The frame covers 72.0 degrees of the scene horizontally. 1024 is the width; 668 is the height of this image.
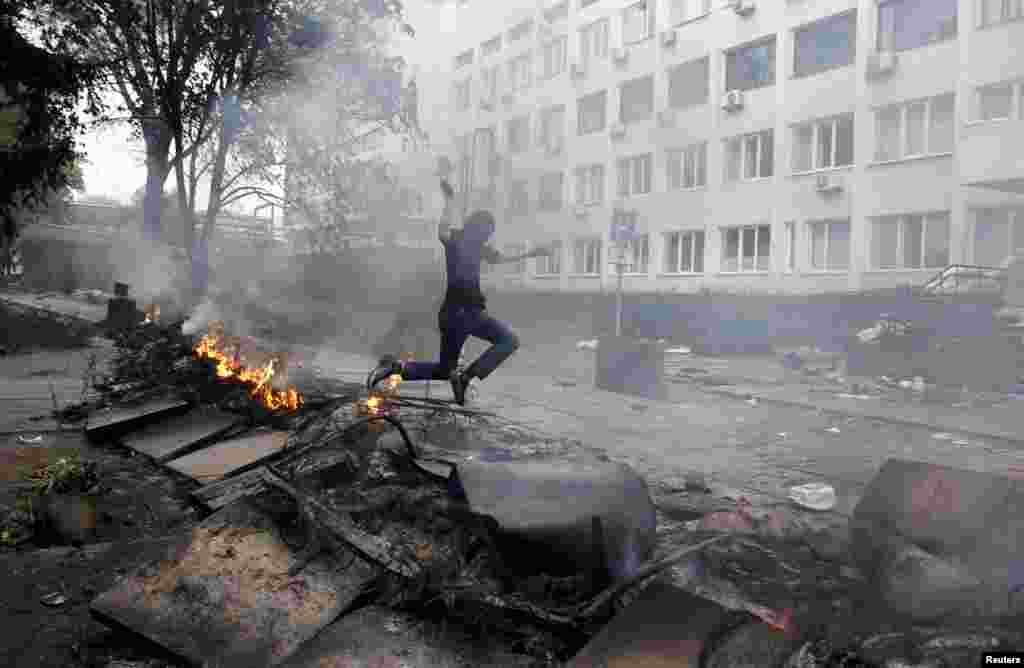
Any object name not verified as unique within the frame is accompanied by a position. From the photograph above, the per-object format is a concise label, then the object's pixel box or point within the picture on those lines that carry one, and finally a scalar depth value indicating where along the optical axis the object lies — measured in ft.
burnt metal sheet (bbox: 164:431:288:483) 15.19
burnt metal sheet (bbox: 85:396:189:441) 18.79
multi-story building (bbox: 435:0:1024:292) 47.70
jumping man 17.51
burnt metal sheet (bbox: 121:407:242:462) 17.35
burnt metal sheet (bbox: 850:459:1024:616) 7.78
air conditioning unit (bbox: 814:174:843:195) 55.62
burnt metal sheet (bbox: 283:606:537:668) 7.63
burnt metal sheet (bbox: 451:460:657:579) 8.52
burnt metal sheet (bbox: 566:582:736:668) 6.93
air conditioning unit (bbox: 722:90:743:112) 62.90
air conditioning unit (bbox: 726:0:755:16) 62.64
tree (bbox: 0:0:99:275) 25.14
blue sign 36.50
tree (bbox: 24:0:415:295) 27.99
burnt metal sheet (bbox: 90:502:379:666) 8.07
